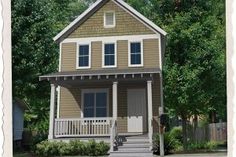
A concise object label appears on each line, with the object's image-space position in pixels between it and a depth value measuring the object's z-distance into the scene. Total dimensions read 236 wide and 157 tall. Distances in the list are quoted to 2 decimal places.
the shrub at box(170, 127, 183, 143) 14.28
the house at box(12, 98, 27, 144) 17.86
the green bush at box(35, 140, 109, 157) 13.23
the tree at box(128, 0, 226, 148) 16.98
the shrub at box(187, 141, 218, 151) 12.47
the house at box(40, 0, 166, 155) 15.02
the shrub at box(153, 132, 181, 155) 13.20
